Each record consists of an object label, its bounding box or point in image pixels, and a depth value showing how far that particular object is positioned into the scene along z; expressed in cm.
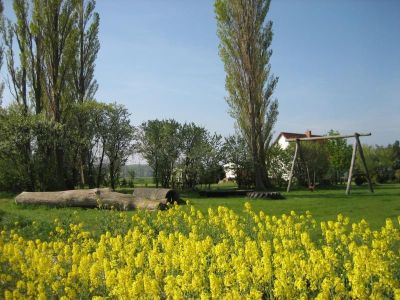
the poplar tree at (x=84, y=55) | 2641
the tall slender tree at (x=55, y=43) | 2141
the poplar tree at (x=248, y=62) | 2483
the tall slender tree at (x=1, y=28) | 2403
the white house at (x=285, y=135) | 4773
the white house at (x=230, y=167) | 2617
